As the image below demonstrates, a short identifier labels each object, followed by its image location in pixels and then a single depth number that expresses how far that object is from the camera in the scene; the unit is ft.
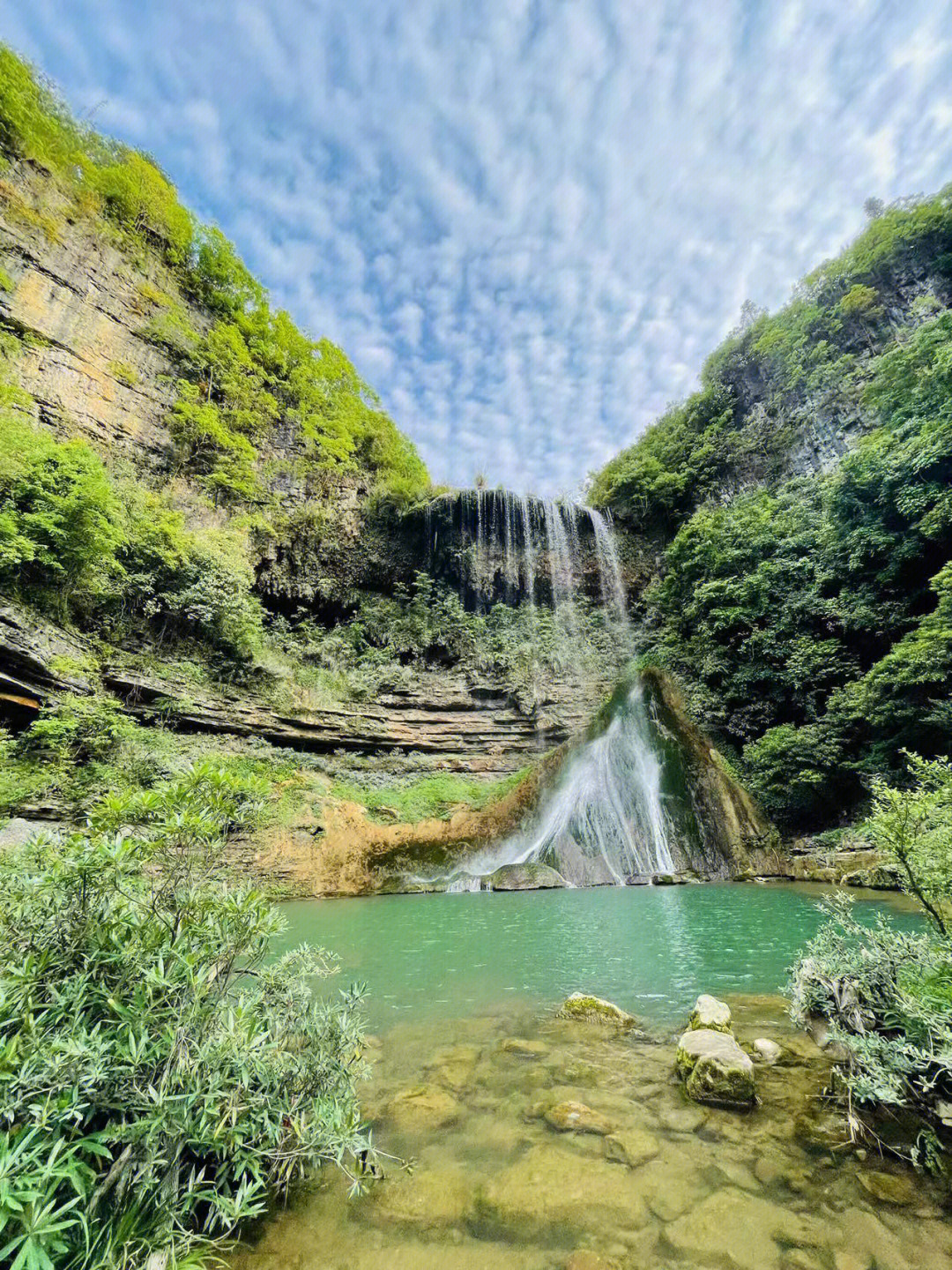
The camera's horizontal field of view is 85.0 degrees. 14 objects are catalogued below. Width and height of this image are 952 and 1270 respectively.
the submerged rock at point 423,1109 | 10.04
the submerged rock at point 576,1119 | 9.65
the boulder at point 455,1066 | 11.66
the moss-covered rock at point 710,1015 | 12.53
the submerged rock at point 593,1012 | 14.45
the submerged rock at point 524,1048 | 12.84
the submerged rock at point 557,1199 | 7.41
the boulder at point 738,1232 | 6.73
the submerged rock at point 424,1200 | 7.52
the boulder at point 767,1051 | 11.61
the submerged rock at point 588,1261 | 6.73
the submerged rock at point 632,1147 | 8.76
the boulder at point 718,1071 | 10.11
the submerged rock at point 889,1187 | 7.25
